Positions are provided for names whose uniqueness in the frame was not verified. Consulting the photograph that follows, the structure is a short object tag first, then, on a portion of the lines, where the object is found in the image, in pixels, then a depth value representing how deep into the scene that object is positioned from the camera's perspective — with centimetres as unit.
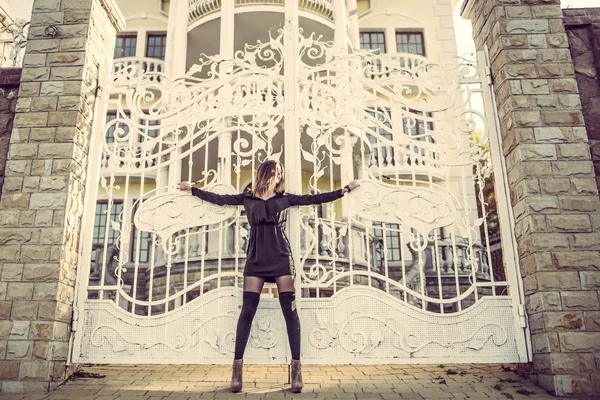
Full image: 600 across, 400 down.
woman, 361
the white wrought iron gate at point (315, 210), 396
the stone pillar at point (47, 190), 382
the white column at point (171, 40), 1107
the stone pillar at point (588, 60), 429
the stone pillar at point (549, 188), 368
